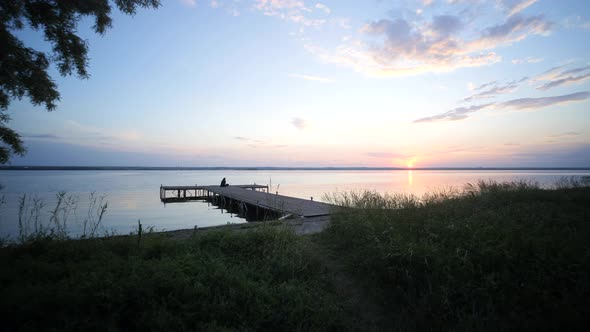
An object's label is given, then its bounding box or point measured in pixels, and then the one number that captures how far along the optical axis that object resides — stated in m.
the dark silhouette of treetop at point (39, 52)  4.85
